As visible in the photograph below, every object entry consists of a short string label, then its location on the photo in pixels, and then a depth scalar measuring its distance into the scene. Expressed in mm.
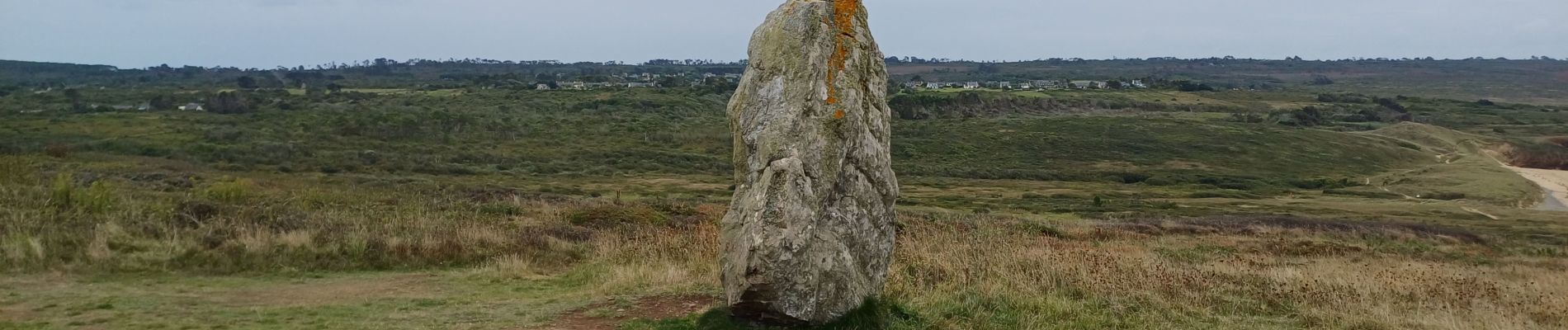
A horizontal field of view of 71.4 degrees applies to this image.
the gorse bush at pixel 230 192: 19025
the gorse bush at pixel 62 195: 14570
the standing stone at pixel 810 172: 7664
